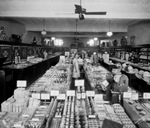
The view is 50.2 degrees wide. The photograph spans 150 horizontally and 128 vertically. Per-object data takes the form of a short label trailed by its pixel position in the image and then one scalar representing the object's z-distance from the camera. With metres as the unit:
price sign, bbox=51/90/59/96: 2.84
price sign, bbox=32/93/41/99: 2.93
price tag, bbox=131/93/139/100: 2.88
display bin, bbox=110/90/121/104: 2.96
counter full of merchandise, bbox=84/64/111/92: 3.45
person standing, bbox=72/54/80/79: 4.98
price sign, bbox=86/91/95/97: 2.90
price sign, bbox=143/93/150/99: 2.88
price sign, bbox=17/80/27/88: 2.99
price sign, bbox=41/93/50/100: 2.87
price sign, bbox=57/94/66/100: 2.88
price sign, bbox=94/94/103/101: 2.96
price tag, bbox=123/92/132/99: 2.87
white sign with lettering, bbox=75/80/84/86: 2.95
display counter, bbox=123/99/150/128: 2.27
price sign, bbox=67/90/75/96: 2.84
